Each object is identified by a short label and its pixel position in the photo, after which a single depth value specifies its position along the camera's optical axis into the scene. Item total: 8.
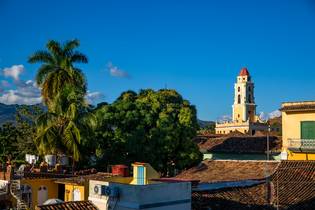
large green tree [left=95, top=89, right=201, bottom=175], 33.47
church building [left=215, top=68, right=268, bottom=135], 105.25
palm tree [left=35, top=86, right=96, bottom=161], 30.81
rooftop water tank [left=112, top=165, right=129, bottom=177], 25.62
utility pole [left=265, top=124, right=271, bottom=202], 23.47
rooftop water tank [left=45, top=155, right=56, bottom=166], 29.98
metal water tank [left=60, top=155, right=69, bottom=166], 31.26
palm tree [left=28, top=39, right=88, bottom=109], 37.34
